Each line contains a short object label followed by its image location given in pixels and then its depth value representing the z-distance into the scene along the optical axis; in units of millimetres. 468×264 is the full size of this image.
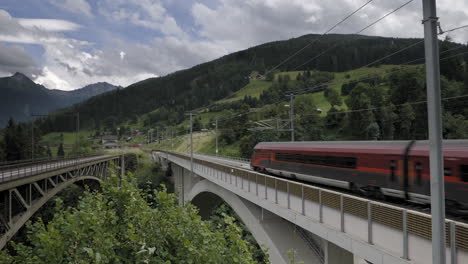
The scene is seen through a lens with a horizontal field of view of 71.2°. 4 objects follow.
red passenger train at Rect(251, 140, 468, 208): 10602
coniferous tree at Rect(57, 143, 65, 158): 104250
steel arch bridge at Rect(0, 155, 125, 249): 17438
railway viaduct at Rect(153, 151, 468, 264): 7332
